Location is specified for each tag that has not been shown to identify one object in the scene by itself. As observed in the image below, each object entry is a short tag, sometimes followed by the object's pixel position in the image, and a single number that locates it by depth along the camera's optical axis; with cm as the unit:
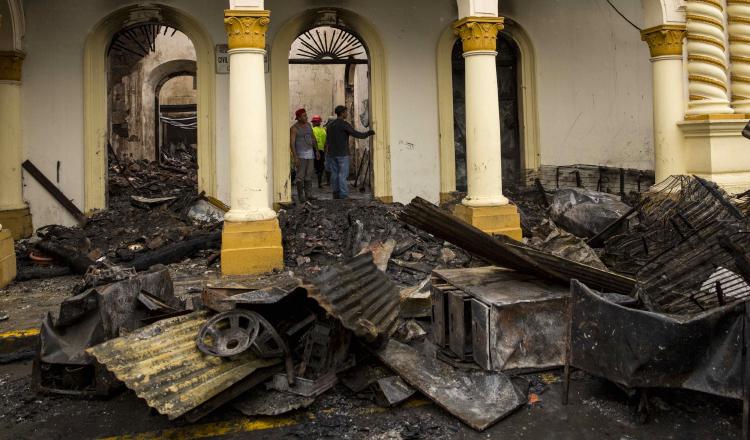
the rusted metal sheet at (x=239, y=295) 358
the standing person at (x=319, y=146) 1432
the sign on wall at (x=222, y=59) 915
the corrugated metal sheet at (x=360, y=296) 340
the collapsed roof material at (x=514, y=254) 379
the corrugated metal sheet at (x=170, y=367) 305
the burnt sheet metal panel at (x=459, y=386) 328
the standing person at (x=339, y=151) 992
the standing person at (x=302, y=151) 961
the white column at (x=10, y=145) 845
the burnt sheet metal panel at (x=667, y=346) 275
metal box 360
